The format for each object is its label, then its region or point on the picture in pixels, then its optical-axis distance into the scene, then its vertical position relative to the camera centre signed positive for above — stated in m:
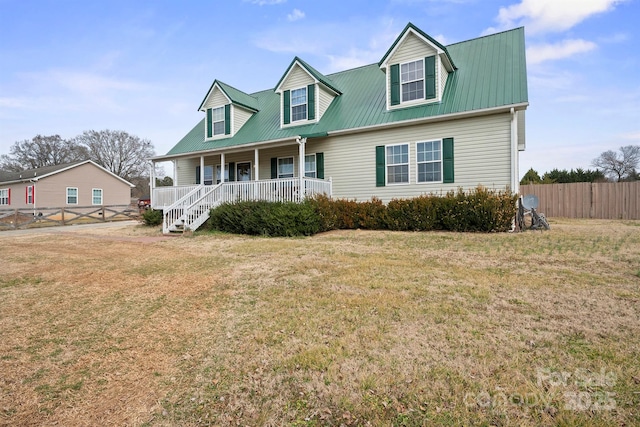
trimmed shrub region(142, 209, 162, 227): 15.53 -0.29
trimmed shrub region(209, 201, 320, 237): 10.72 -0.31
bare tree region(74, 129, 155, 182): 50.59 +9.93
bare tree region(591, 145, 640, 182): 37.09 +5.08
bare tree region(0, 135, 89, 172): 48.91 +9.31
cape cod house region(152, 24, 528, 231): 11.19 +3.16
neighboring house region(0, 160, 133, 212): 28.27 +2.40
